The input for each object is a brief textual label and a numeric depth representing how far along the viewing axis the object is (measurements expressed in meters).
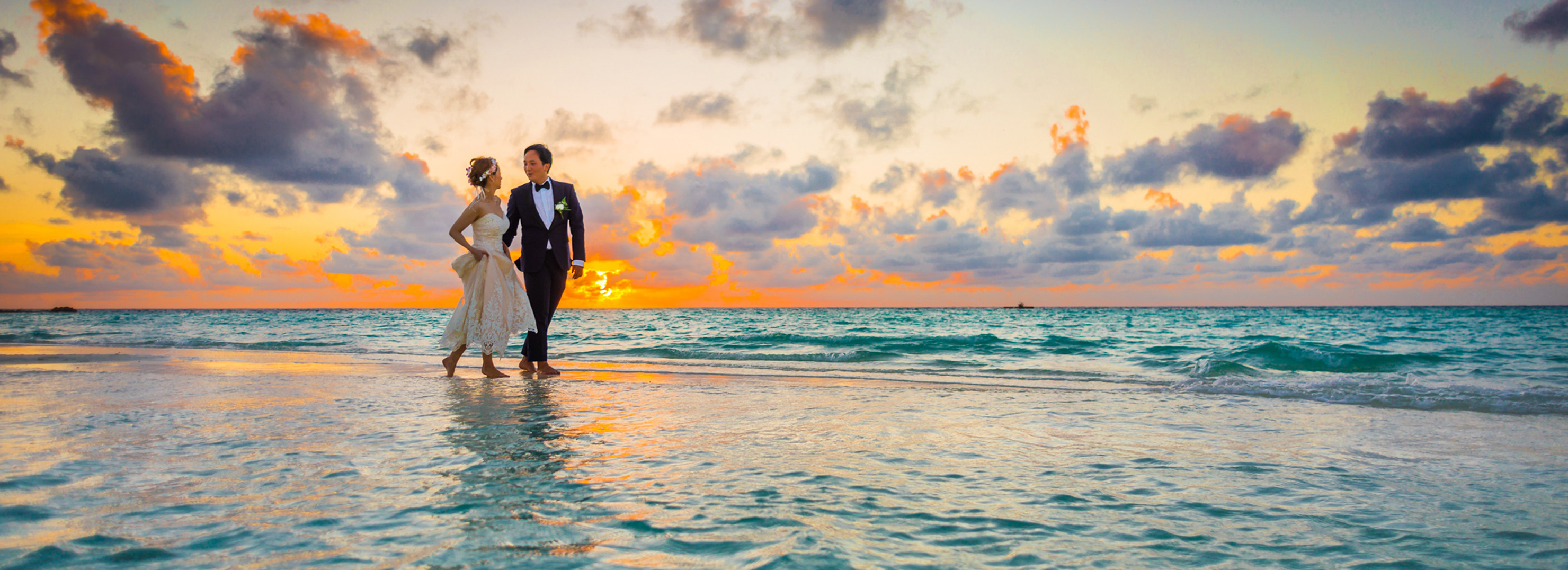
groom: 6.92
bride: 6.46
